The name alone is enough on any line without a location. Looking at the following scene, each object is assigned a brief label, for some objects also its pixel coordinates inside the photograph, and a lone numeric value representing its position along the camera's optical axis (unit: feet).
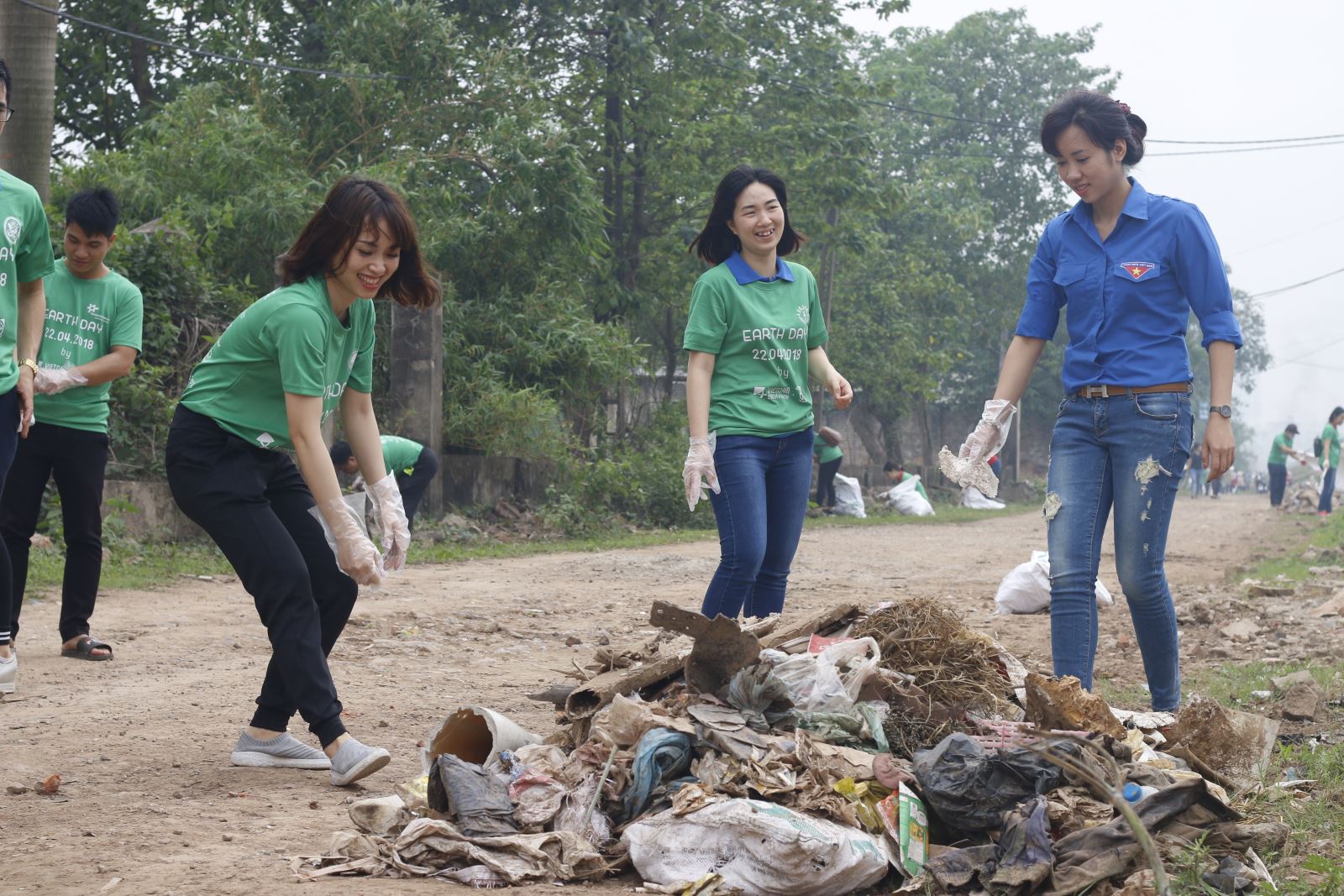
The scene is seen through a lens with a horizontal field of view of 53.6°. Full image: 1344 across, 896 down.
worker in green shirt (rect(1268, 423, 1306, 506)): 72.38
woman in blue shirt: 13.41
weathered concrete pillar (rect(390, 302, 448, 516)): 44.39
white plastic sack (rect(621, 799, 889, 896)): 9.16
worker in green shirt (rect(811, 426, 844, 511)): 65.16
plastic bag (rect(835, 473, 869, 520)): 68.08
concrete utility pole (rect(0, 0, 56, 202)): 29.58
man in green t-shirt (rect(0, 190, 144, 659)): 17.54
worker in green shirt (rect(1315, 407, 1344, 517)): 67.31
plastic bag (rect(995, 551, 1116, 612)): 24.86
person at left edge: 14.34
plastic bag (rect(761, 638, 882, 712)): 11.65
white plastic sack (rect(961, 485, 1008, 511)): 93.49
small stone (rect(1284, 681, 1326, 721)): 14.76
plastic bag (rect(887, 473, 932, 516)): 76.33
